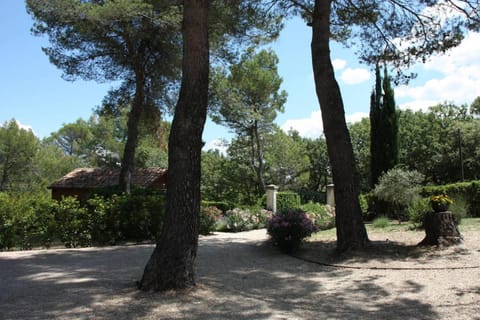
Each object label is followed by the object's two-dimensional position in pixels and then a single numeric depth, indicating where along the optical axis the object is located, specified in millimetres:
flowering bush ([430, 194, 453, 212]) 7821
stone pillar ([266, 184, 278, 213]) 19234
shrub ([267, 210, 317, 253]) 8523
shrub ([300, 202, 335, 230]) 13977
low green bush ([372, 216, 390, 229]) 12548
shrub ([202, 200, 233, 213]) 20567
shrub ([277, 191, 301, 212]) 19680
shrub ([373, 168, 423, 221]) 14914
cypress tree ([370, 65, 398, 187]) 22000
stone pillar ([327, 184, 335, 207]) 19297
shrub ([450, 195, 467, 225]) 10858
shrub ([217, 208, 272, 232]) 14930
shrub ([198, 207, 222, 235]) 12836
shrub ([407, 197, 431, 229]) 11041
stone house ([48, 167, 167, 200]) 25875
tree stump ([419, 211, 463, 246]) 7711
